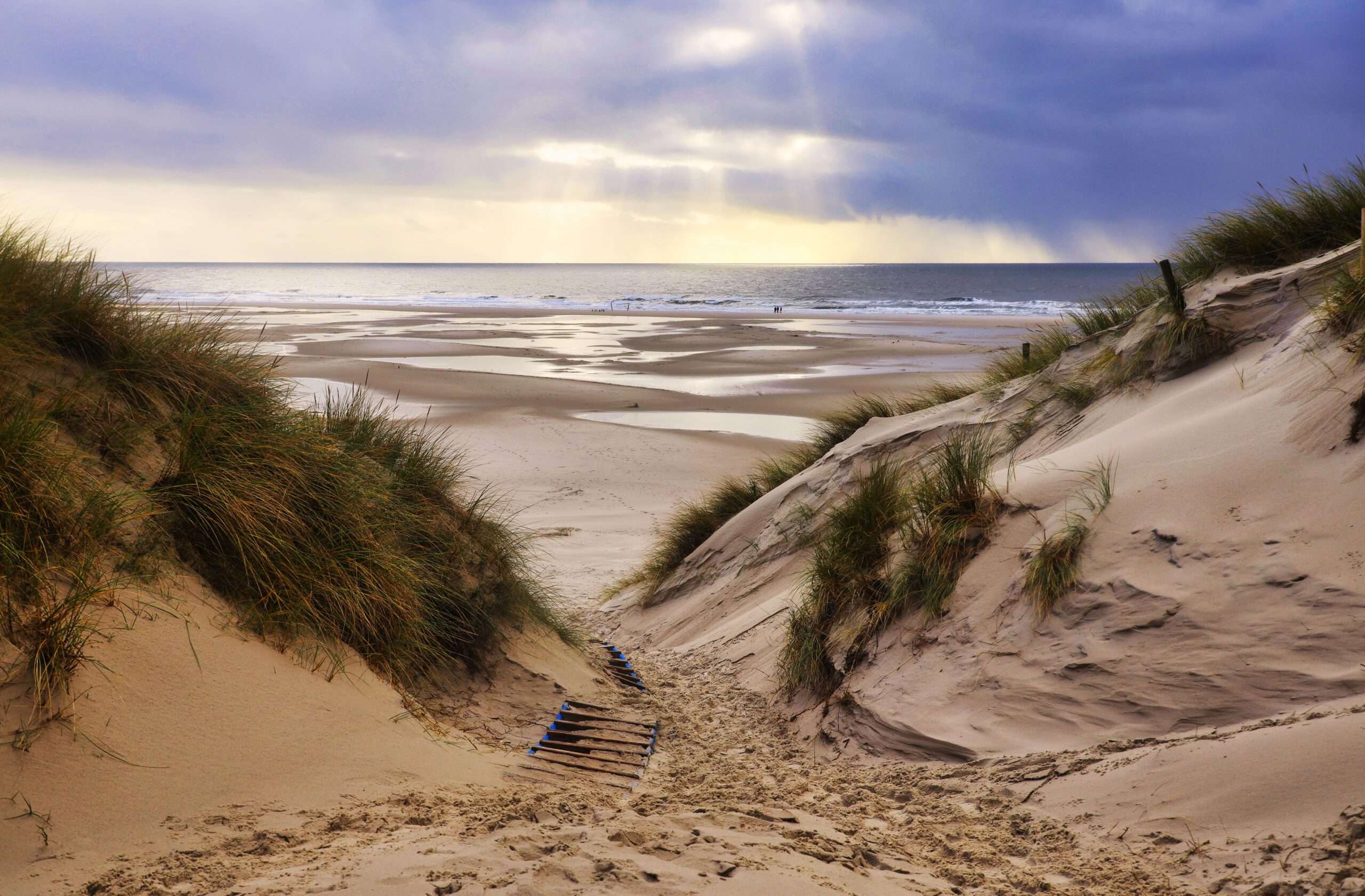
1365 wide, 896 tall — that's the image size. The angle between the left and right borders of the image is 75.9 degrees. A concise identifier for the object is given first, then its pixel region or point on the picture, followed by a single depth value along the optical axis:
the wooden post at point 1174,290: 6.07
